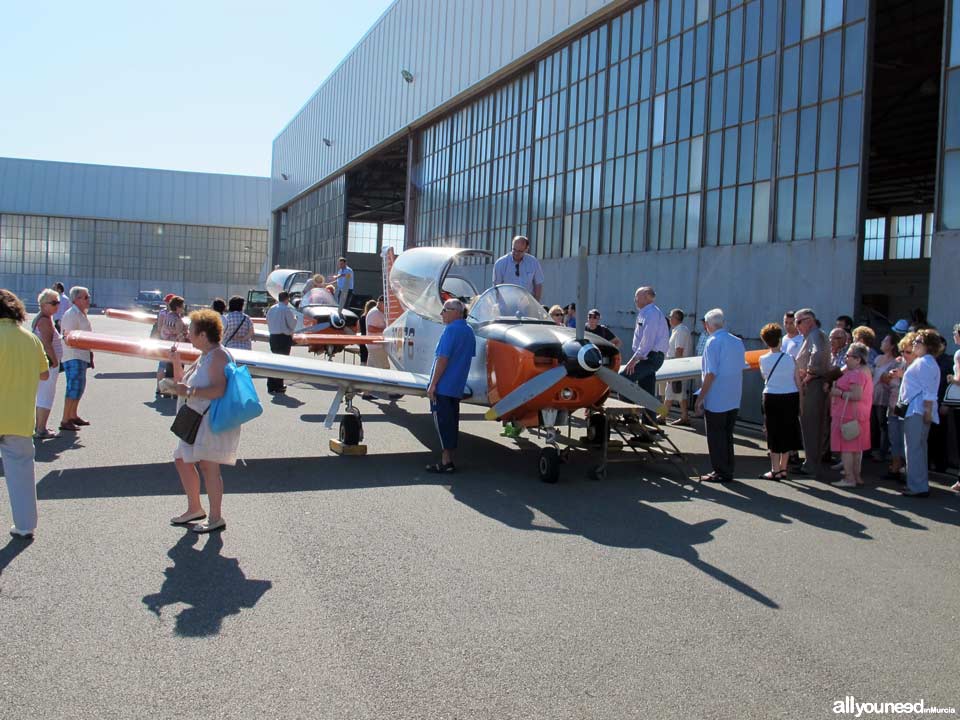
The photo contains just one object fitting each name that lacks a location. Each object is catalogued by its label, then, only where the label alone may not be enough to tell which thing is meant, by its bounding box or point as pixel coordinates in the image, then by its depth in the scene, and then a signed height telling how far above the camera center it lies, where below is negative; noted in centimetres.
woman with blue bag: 577 -79
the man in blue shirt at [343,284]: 1941 +78
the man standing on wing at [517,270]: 1141 +72
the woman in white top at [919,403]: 807 -67
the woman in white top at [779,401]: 899 -79
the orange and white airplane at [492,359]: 837 -50
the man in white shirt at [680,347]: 1365 -35
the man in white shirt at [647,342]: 1006 -21
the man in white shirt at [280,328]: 1565 -32
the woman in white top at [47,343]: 915 -47
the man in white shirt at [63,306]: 1601 -7
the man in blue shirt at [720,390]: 882 -68
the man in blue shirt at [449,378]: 866 -65
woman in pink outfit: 870 -79
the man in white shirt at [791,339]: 1059 -10
